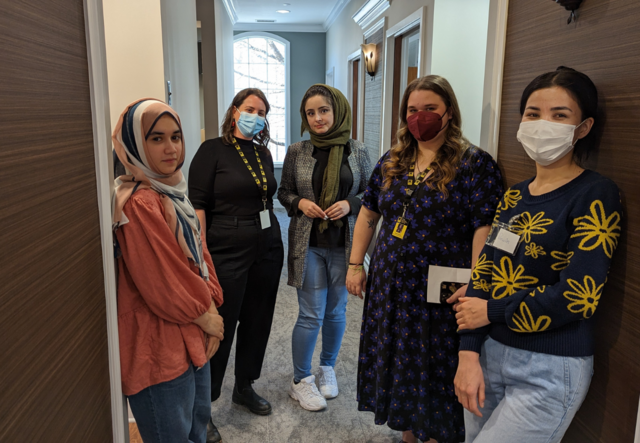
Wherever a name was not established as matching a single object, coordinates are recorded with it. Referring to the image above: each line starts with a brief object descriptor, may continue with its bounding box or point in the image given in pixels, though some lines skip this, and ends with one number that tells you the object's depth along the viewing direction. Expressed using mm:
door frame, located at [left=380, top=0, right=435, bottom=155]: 2773
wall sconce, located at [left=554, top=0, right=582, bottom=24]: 1166
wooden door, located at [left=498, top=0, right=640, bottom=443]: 1021
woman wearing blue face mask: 1917
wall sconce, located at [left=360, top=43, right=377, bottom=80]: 4004
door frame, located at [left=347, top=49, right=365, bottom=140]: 4646
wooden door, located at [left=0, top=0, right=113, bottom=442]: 637
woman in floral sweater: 1026
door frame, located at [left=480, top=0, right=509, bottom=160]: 1551
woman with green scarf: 2098
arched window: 7676
